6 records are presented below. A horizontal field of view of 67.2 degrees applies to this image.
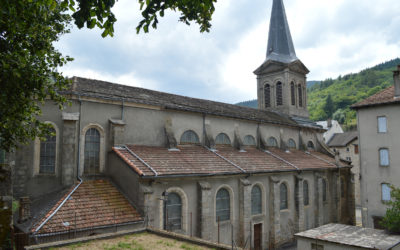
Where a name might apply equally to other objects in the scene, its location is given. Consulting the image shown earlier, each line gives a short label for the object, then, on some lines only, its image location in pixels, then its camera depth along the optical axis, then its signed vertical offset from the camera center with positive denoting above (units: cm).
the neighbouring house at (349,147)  4678 +81
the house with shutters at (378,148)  2605 +33
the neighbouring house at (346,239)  1608 -498
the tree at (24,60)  782 +281
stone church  1537 -119
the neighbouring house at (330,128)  5866 +504
